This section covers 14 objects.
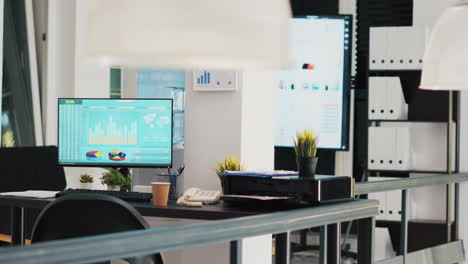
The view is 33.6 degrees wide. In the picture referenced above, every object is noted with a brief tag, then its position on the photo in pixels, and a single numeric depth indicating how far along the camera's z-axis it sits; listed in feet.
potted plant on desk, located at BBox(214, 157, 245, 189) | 12.07
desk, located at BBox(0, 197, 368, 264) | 9.59
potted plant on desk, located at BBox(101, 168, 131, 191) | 12.25
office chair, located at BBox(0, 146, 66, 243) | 13.74
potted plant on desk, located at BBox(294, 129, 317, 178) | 9.57
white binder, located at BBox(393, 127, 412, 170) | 17.81
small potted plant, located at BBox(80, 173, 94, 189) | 12.80
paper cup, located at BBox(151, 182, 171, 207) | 10.51
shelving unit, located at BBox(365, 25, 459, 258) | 17.22
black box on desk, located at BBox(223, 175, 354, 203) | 9.06
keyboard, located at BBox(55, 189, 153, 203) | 10.90
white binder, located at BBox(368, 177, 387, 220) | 18.18
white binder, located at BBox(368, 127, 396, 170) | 17.97
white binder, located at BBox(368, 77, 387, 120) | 18.15
